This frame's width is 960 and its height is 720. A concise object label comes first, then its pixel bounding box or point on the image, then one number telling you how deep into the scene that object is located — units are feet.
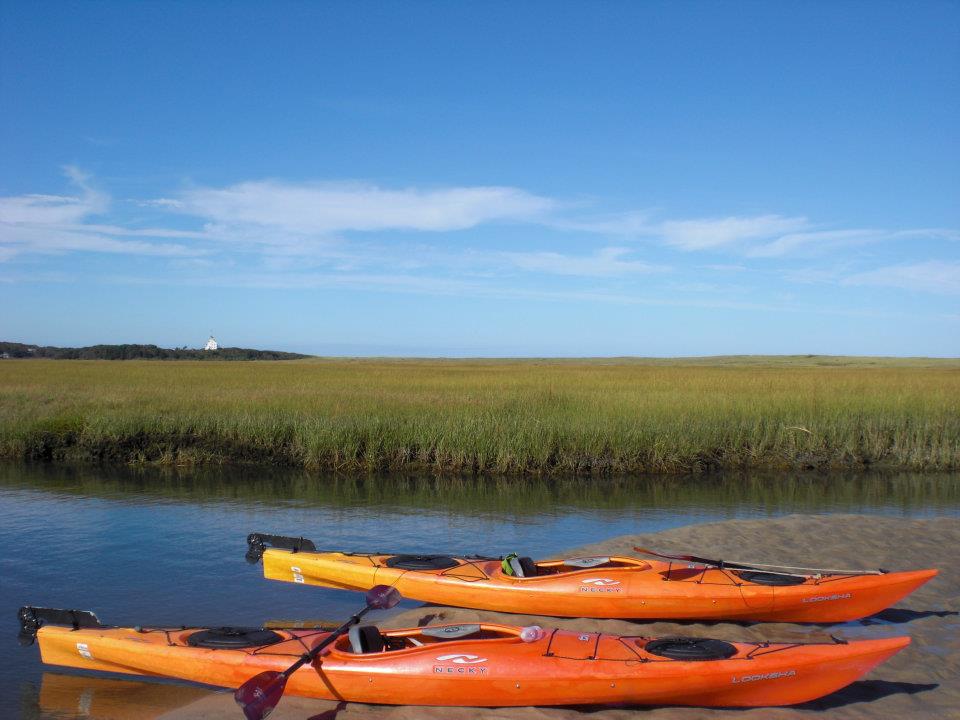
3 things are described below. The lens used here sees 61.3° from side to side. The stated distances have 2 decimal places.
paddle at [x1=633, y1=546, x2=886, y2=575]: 25.13
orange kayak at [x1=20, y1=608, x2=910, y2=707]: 18.19
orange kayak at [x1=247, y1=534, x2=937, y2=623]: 24.17
